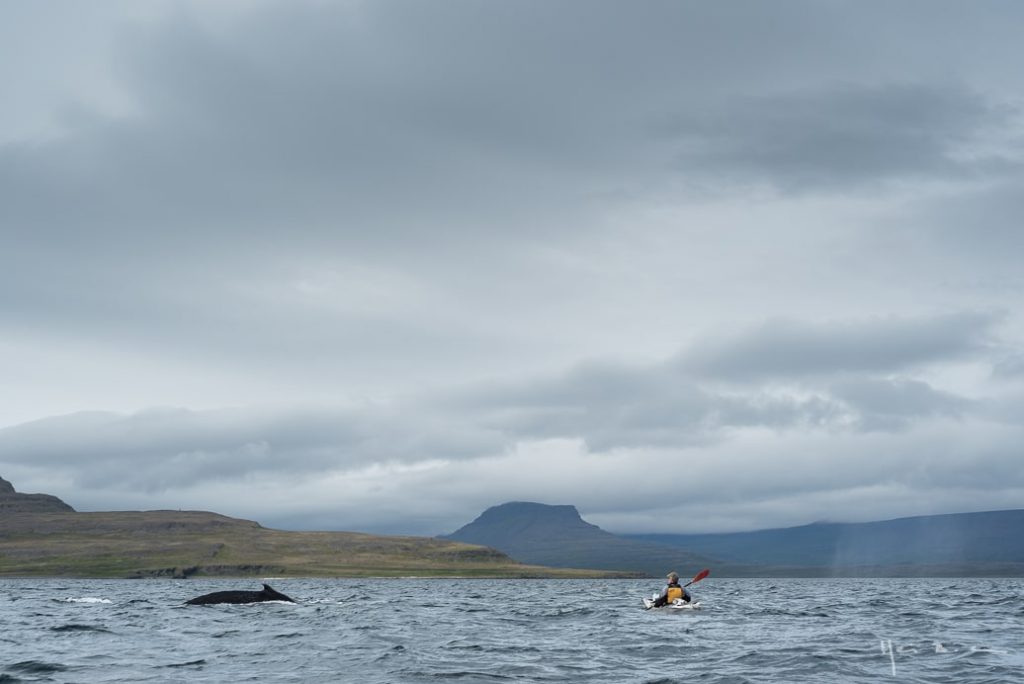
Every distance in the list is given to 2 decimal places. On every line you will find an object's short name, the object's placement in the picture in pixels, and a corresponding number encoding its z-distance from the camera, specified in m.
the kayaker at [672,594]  72.88
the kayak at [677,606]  72.50
